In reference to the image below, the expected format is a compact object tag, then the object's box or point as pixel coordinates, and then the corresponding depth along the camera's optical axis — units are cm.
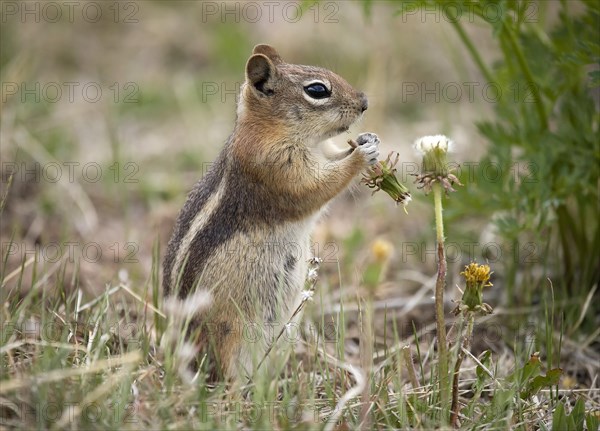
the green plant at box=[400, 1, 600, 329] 793
